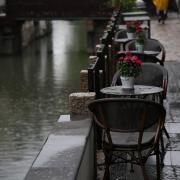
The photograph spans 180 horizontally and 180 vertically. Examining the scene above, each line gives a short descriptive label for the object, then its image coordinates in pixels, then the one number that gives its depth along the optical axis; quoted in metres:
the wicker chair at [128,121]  7.52
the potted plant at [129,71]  9.42
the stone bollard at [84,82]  10.63
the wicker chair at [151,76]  10.88
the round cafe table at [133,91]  9.35
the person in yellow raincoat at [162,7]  39.56
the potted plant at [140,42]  15.39
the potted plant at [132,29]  18.56
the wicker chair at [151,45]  16.44
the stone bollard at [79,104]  8.54
